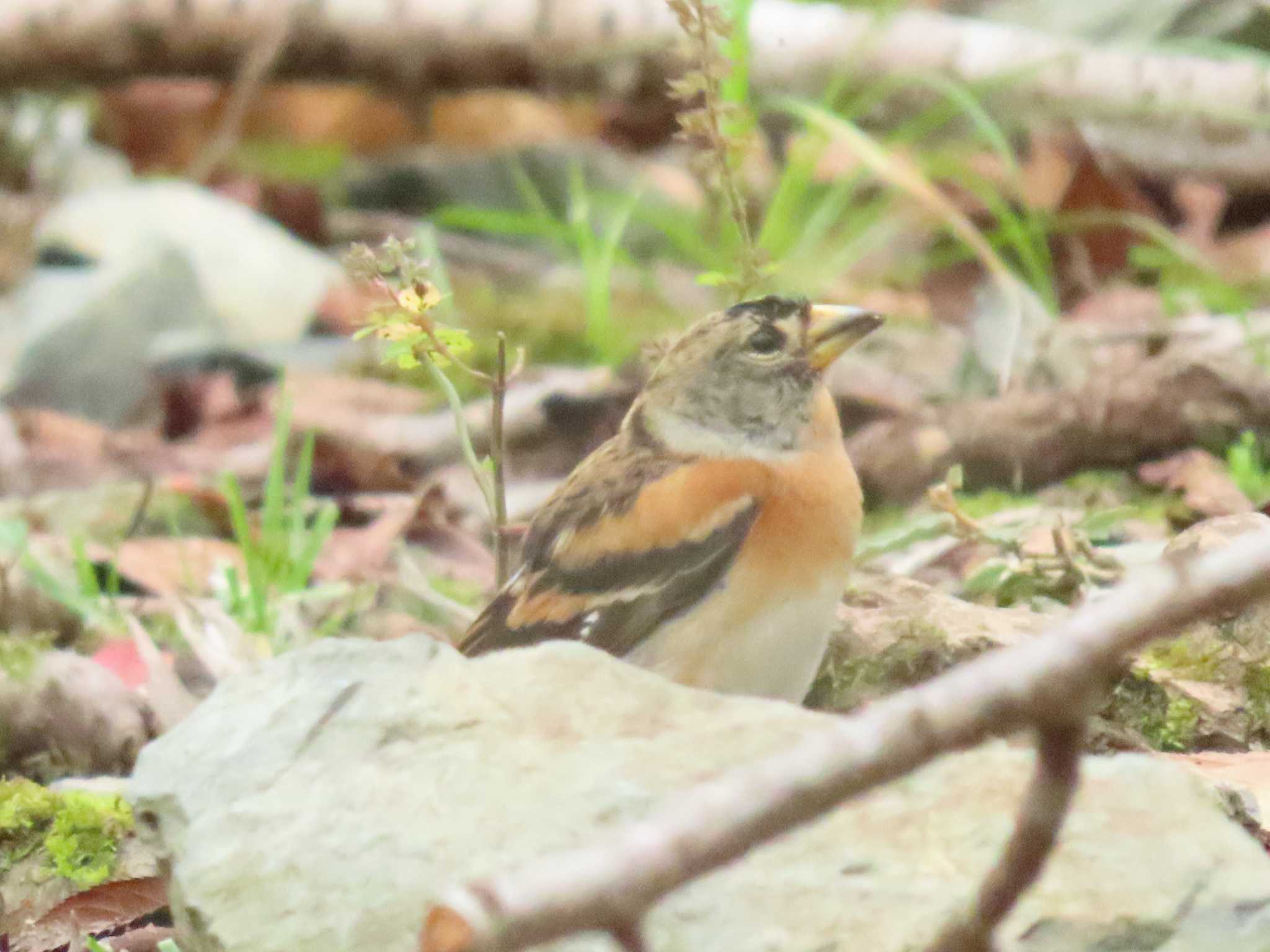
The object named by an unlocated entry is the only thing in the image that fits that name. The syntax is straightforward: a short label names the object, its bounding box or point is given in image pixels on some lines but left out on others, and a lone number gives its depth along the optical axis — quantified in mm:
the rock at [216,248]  13906
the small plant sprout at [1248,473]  7848
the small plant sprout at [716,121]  6398
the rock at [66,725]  6531
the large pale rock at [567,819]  3703
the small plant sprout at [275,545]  7691
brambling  5754
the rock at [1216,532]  5840
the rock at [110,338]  12695
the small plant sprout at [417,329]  5906
